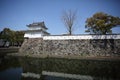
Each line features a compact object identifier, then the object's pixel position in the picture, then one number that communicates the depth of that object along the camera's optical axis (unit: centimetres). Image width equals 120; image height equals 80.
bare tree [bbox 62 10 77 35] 2410
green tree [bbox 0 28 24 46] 3684
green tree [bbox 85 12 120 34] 1961
